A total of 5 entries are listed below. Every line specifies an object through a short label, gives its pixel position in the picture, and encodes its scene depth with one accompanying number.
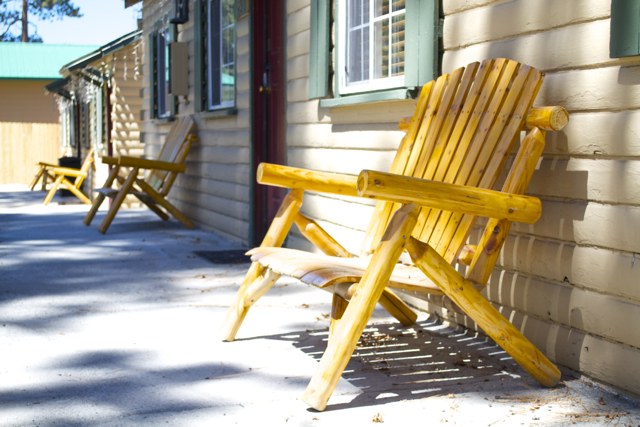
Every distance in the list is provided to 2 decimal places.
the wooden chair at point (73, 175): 12.74
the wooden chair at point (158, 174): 8.32
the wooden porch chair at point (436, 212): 2.87
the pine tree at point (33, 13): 39.59
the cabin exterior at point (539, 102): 2.96
